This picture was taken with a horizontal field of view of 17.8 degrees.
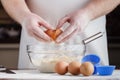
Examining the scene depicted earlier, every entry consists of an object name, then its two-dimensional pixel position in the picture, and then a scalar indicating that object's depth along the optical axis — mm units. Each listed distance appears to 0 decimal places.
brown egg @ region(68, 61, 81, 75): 1153
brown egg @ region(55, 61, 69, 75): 1172
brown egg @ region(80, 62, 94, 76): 1124
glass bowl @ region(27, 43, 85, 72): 1305
